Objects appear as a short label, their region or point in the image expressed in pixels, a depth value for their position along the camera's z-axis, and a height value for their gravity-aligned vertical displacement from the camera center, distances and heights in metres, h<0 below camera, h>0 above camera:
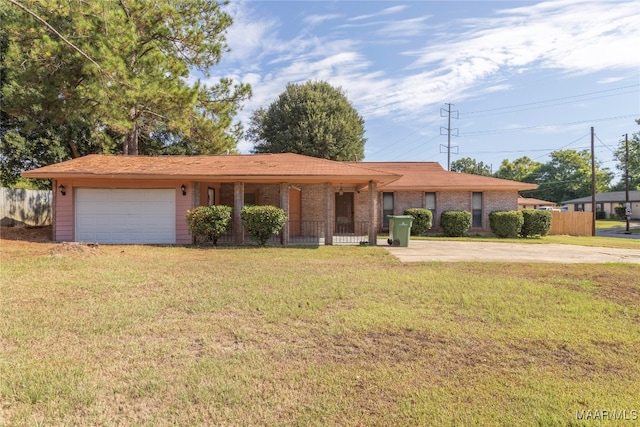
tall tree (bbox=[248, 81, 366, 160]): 26.66 +7.28
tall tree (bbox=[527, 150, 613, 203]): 53.78 +6.41
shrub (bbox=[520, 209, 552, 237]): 17.69 -0.31
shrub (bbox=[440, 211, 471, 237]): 17.77 -0.37
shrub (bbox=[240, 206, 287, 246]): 11.68 -0.17
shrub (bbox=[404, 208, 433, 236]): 17.33 -0.27
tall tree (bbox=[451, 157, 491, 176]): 67.94 +9.82
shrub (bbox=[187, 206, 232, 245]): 11.57 -0.18
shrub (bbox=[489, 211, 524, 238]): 17.44 -0.36
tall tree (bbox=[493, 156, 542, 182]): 61.80 +8.68
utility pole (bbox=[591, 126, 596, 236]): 24.60 +3.87
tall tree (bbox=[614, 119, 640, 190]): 32.91 +5.90
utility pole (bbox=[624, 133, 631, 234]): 30.69 +5.59
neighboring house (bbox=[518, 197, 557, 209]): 38.96 +1.42
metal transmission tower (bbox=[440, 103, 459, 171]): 42.03 +9.99
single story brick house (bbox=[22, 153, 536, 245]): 12.09 +1.00
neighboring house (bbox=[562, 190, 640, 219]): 43.38 +1.83
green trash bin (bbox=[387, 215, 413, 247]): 12.74 -0.54
